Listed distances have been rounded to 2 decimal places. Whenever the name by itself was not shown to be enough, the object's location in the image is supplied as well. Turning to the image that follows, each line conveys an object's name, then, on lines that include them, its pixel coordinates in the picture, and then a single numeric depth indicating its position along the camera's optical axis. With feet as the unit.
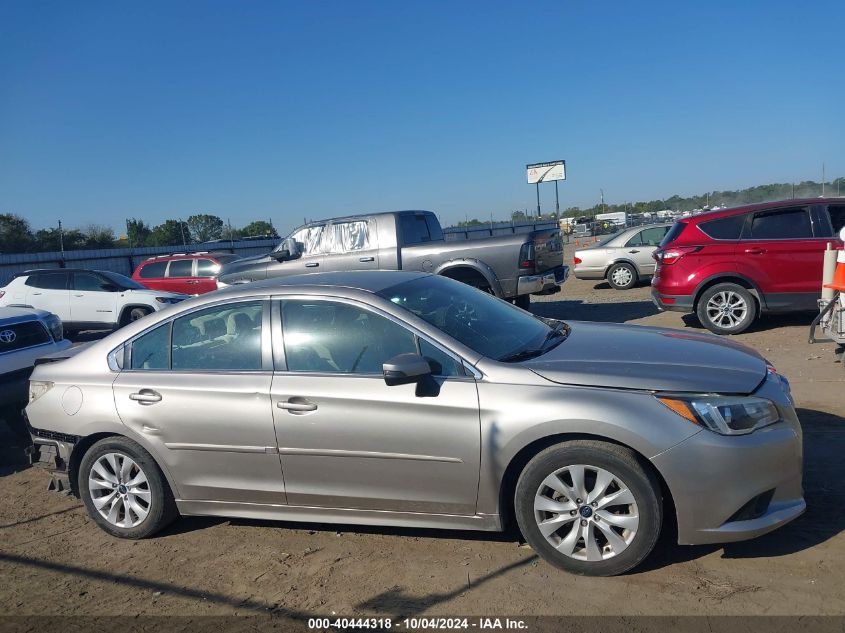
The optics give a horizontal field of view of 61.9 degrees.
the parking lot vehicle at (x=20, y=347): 21.89
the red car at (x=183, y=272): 53.98
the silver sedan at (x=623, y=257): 52.29
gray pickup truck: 36.06
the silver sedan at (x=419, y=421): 11.55
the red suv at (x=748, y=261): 30.58
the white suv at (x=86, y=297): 45.91
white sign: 193.67
